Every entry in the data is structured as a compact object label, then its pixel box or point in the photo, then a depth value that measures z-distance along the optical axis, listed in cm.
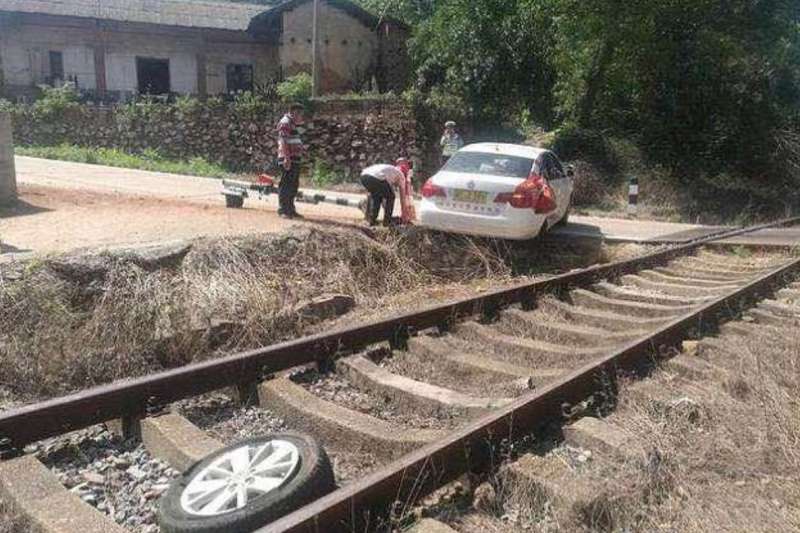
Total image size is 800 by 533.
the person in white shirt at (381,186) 1020
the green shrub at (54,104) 2375
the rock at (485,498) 337
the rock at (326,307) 753
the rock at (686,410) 424
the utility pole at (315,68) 2366
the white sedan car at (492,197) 980
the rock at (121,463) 384
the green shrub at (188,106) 2191
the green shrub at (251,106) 2091
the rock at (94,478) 364
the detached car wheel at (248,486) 300
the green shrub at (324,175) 1907
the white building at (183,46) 2847
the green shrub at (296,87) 2598
